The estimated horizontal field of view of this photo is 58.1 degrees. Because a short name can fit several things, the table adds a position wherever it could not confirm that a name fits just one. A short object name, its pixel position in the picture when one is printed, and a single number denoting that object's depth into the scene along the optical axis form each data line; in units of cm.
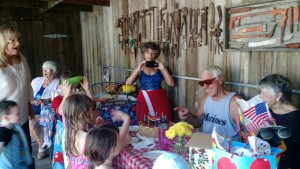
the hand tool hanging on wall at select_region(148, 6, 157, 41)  318
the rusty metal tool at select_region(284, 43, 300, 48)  175
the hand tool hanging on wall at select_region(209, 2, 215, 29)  233
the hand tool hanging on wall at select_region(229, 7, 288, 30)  182
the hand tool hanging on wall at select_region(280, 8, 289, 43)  180
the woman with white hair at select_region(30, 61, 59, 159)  311
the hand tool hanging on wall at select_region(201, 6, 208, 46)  240
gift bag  92
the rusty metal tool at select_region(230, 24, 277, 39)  190
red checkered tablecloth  135
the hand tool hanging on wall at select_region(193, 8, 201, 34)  251
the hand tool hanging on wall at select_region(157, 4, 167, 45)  300
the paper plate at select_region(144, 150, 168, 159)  142
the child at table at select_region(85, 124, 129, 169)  128
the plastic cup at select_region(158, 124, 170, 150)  154
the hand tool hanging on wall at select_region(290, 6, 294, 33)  177
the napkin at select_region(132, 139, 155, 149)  158
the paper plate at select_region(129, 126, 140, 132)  196
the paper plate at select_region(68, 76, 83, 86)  222
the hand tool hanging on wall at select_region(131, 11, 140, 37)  350
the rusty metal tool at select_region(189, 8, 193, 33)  258
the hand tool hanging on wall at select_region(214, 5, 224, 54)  225
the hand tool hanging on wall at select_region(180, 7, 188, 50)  266
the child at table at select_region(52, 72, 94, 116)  216
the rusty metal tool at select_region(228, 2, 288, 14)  198
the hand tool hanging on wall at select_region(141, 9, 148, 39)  336
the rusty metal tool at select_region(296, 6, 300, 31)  173
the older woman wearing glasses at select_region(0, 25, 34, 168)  186
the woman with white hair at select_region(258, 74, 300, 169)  152
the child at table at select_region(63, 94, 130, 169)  158
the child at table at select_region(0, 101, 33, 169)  163
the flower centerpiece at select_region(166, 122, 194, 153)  142
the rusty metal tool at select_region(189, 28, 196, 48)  259
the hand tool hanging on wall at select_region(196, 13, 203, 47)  247
